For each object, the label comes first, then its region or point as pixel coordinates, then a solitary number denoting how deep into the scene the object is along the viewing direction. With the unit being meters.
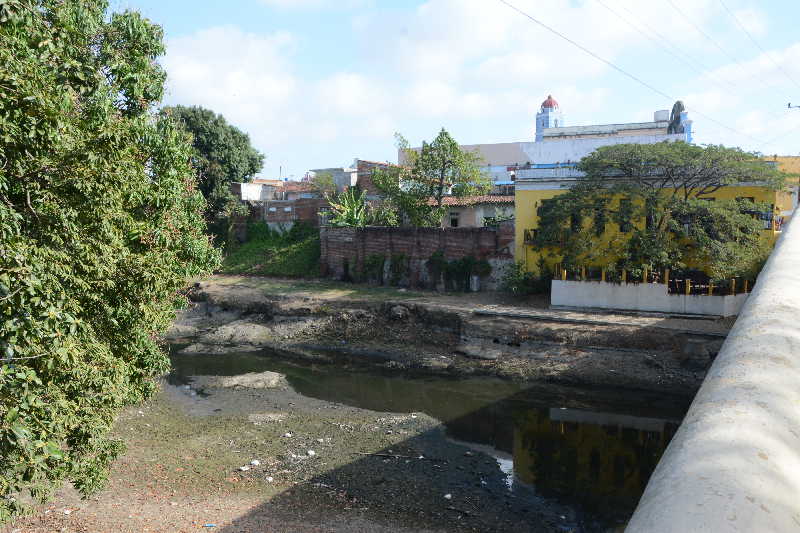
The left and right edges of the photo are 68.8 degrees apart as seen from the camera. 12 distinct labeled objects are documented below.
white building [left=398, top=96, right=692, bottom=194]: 25.85
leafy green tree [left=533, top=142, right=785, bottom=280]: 19.95
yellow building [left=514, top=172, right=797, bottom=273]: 24.95
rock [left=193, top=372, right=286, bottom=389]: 18.56
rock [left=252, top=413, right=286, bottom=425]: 15.23
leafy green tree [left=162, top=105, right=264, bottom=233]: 34.84
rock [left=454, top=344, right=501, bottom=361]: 21.17
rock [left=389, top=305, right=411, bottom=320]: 24.83
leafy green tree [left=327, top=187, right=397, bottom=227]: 33.12
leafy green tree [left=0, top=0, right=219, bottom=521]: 5.09
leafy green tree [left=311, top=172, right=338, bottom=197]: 39.19
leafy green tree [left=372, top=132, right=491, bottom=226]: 29.33
